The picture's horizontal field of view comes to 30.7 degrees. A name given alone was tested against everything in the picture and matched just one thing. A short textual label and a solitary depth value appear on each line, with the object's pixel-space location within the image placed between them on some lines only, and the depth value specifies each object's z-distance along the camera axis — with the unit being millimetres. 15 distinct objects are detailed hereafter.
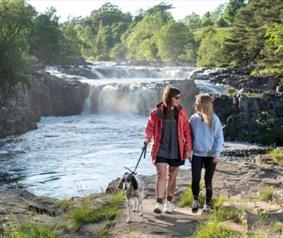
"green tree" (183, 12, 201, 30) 131862
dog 7020
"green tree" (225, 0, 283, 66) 45719
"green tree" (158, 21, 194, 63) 80000
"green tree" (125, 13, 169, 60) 91000
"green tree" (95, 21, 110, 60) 102194
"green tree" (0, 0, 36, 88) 30578
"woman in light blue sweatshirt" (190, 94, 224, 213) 7246
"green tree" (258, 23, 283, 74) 36744
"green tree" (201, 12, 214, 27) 122275
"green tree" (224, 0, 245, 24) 105125
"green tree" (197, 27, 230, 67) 58075
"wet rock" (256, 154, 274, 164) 14656
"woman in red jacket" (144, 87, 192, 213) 7145
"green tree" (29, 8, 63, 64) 53500
